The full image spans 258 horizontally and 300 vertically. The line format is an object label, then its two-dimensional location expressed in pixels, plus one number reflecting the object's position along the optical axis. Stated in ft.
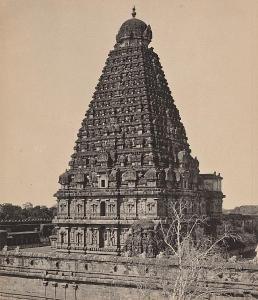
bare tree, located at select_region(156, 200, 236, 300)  77.49
